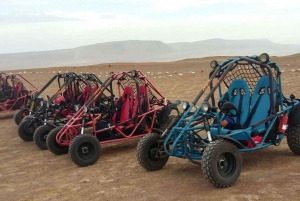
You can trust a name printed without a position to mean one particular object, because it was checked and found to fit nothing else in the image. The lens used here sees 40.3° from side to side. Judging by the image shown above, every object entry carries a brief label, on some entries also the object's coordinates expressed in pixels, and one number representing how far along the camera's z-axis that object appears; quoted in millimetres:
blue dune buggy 4844
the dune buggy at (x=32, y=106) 9383
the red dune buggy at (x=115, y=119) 7113
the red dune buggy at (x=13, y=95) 12156
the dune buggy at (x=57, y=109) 8172
